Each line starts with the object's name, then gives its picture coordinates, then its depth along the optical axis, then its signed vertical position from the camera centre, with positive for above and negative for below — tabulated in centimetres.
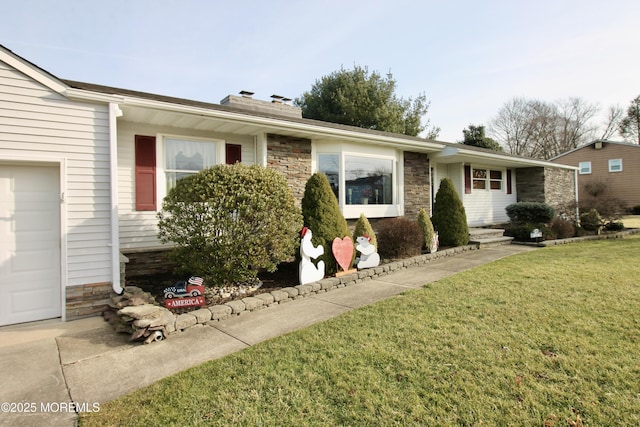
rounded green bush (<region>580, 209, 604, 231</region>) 1258 -26
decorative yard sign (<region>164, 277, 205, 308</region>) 436 -105
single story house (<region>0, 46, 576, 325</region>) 432 +104
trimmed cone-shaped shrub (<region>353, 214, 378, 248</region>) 699 -29
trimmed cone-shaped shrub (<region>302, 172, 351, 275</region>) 615 +3
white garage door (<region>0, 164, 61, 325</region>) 430 -30
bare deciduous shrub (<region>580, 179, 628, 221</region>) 1250 +27
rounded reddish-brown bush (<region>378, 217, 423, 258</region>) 780 -56
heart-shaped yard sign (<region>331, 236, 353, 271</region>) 617 -66
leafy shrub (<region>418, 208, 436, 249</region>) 827 -29
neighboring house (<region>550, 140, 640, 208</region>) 2214 +331
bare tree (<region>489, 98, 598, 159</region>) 3372 +936
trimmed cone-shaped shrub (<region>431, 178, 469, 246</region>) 906 -5
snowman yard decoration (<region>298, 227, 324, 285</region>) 564 -77
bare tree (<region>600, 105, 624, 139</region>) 3372 +981
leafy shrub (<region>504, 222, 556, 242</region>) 1080 -63
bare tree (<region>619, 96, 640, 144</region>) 3231 +930
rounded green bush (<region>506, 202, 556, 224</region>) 1228 +8
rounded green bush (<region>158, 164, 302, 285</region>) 493 -5
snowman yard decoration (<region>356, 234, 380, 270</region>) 662 -77
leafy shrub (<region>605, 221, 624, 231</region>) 1303 -53
